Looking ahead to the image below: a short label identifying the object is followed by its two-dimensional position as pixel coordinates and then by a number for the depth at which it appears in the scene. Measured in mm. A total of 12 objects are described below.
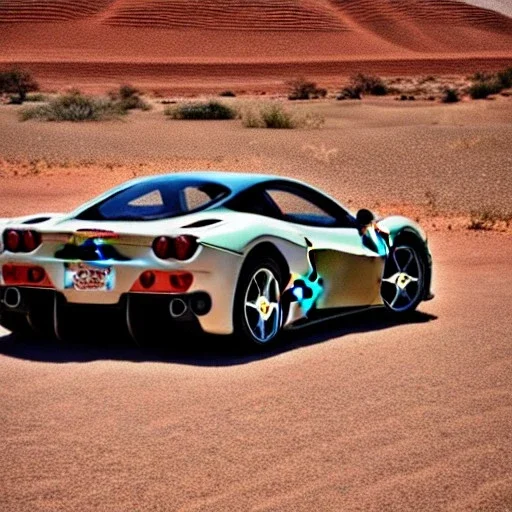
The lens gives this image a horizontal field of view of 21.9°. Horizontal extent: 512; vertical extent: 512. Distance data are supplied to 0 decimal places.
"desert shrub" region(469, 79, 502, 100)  58656
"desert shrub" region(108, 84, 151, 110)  51112
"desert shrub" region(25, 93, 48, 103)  61094
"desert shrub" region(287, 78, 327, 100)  66350
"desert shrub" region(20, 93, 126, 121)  40838
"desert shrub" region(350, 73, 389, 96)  68375
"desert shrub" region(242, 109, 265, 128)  36219
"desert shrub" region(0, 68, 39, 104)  67556
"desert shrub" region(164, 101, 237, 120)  41750
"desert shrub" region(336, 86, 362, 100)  63188
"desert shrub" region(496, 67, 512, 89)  65938
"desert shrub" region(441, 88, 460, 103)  54875
